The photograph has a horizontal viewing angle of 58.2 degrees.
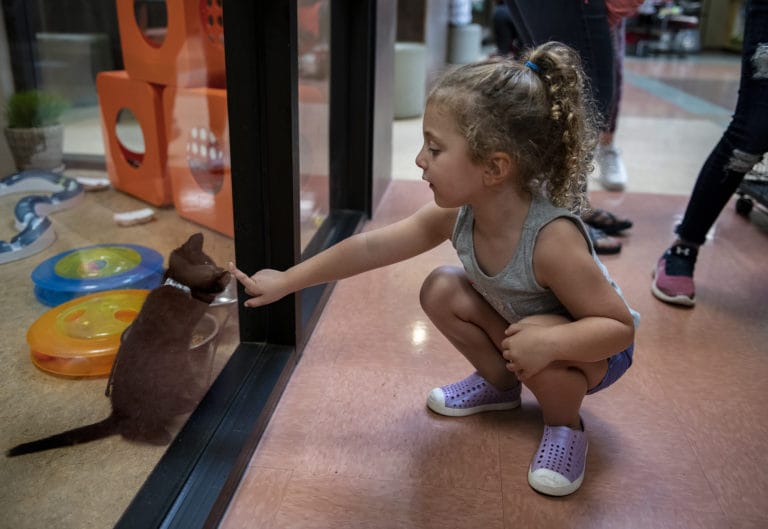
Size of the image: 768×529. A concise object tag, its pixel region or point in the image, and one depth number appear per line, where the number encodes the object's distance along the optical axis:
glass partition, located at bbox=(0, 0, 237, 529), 0.92
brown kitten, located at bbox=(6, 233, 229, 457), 0.99
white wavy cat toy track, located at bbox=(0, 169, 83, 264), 1.19
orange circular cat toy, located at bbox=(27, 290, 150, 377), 1.14
